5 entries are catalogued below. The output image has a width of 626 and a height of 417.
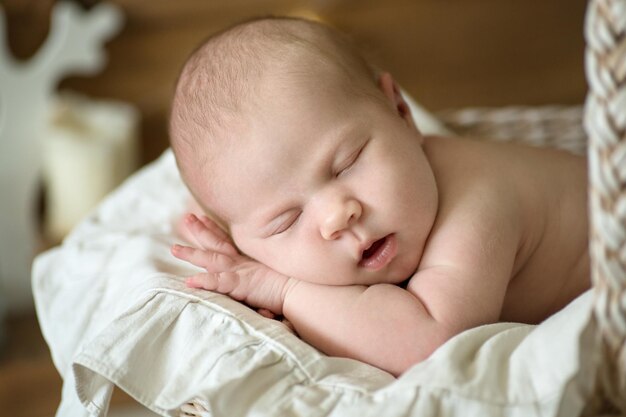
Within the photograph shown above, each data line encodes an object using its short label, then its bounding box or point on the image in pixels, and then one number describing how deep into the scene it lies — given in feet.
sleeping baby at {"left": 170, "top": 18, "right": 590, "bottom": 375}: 2.60
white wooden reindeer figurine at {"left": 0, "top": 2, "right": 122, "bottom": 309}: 5.85
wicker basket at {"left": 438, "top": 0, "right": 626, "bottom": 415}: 1.68
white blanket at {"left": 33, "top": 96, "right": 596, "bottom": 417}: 1.98
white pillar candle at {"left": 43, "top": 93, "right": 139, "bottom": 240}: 6.00
